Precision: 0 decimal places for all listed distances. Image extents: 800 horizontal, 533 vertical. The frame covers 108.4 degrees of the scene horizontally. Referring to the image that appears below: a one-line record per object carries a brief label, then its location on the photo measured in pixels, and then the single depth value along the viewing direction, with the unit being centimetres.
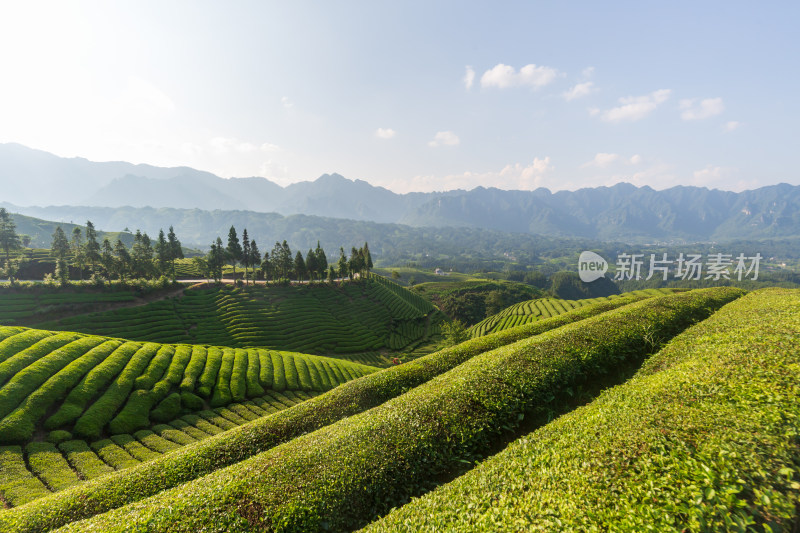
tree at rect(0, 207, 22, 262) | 4875
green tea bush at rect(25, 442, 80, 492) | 1509
